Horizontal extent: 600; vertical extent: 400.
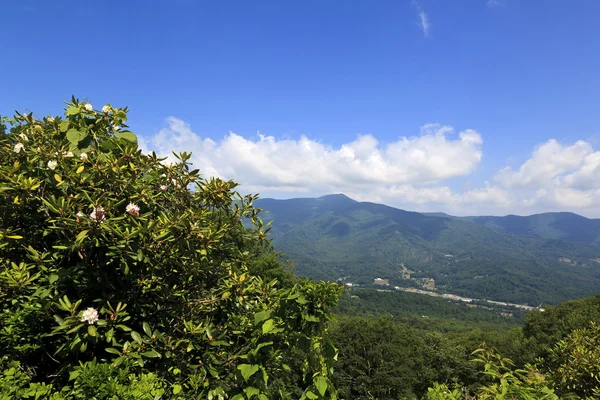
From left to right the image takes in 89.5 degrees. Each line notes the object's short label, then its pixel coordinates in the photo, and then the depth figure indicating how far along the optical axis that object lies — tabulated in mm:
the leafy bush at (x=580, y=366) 7066
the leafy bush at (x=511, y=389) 2250
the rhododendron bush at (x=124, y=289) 2309
